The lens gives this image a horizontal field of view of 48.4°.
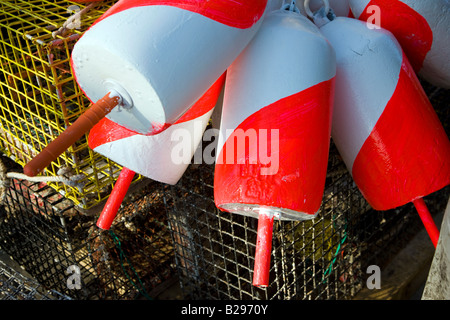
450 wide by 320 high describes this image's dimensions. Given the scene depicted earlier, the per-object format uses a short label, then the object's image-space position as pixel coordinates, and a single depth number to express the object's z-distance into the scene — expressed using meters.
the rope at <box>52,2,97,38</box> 0.99
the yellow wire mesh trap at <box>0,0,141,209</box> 1.00
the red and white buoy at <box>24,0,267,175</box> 0.69
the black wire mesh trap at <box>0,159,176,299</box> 1.37
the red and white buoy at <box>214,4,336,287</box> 0.80
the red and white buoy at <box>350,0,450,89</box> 0.95
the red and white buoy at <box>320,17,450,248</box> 0.89
